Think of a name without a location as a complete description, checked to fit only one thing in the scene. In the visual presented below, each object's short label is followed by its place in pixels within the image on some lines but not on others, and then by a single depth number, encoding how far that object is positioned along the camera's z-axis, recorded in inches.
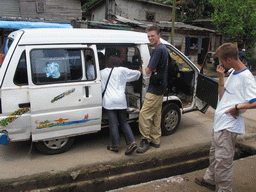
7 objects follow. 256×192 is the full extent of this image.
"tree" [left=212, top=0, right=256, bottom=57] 585.9
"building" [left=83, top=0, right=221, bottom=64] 549.7
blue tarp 307.7
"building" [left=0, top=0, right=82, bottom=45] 486.6
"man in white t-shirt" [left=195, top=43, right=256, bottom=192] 89.5
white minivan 122.1
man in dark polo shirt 137.8
